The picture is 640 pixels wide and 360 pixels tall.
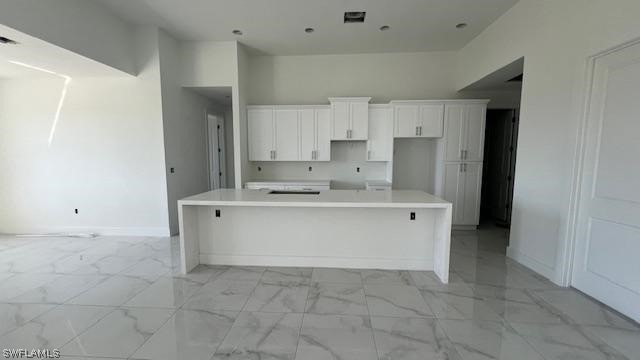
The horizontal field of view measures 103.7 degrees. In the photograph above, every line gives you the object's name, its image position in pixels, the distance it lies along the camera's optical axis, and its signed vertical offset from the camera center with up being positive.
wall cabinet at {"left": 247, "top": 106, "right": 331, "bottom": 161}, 4.72 +0.38
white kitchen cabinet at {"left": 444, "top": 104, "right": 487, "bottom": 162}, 4.32 +0.40
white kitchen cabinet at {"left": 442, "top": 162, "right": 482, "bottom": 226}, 4.41 -0.60
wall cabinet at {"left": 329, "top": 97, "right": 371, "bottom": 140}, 4.58 +0.65
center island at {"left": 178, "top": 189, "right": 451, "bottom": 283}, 2.83 -0.93
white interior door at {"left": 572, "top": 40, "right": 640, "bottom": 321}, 2.01 -0.30
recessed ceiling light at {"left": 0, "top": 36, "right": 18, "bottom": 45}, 2.65 +1.17
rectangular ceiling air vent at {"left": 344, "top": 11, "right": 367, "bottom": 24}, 3.45 +1.93
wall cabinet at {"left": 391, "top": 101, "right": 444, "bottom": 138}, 4.40 +0.61
